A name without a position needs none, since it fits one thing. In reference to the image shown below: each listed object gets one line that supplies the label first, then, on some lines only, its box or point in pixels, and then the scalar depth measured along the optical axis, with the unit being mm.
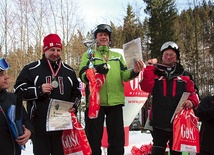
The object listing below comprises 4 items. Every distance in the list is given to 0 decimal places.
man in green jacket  3410
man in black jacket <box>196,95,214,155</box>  3668
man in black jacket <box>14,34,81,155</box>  2979
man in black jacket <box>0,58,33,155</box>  2457
